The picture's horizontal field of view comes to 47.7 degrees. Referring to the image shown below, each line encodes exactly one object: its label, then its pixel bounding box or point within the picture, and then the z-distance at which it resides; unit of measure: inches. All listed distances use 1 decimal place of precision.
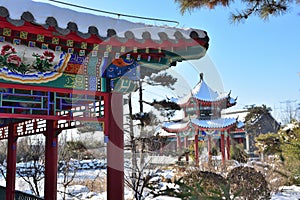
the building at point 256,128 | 995.9
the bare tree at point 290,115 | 1022.9
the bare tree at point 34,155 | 411.3
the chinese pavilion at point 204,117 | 644.7
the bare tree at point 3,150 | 619.3
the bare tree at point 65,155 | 385.2
